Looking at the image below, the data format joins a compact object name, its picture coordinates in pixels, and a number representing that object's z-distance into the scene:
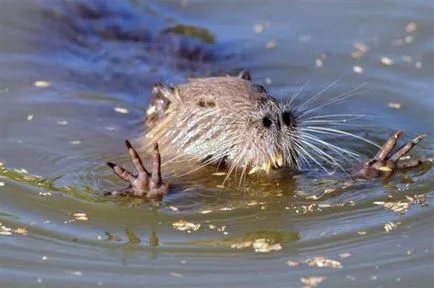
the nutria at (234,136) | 9.98
